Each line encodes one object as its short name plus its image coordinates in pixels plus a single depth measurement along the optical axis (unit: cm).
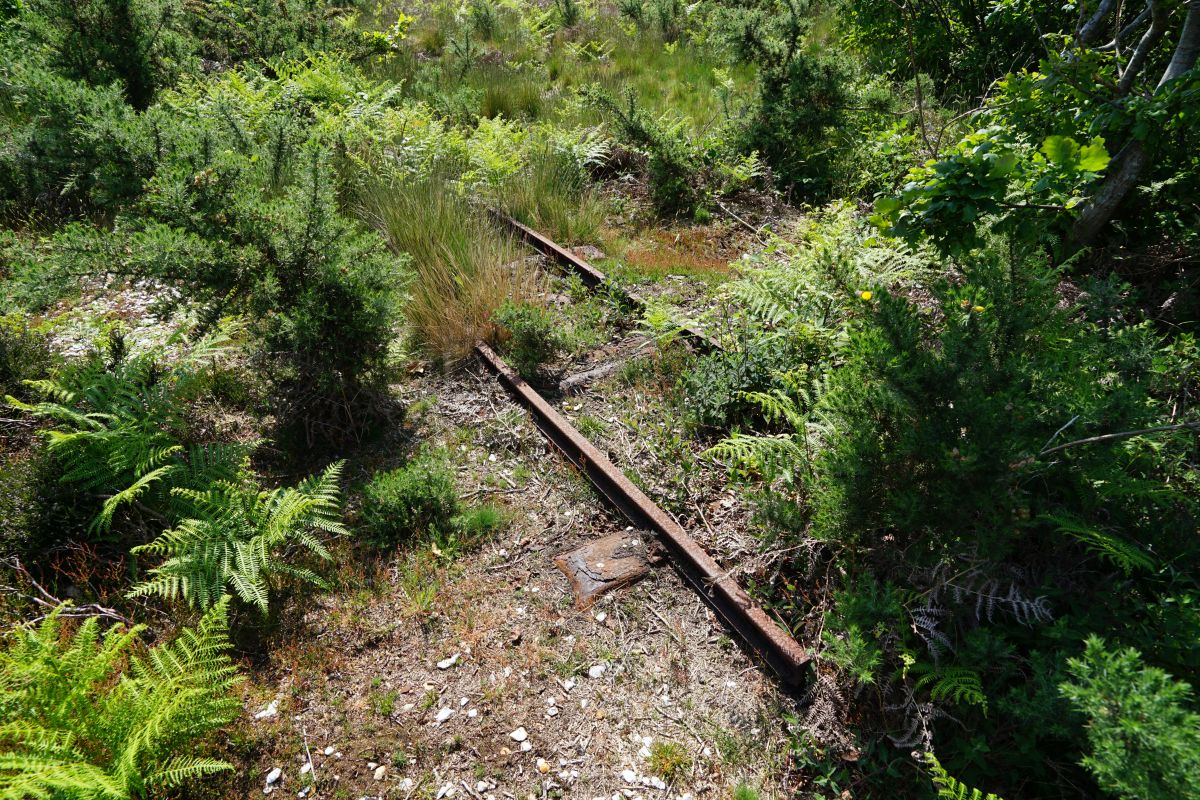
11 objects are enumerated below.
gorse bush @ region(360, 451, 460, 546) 375
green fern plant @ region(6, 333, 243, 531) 349
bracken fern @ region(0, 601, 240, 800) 224
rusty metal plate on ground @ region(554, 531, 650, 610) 340
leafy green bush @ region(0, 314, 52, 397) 442
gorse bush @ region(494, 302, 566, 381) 489
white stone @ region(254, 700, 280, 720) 290
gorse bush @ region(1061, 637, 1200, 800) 154
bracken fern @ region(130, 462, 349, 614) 316
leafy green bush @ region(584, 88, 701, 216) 738
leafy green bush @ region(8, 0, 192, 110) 713
